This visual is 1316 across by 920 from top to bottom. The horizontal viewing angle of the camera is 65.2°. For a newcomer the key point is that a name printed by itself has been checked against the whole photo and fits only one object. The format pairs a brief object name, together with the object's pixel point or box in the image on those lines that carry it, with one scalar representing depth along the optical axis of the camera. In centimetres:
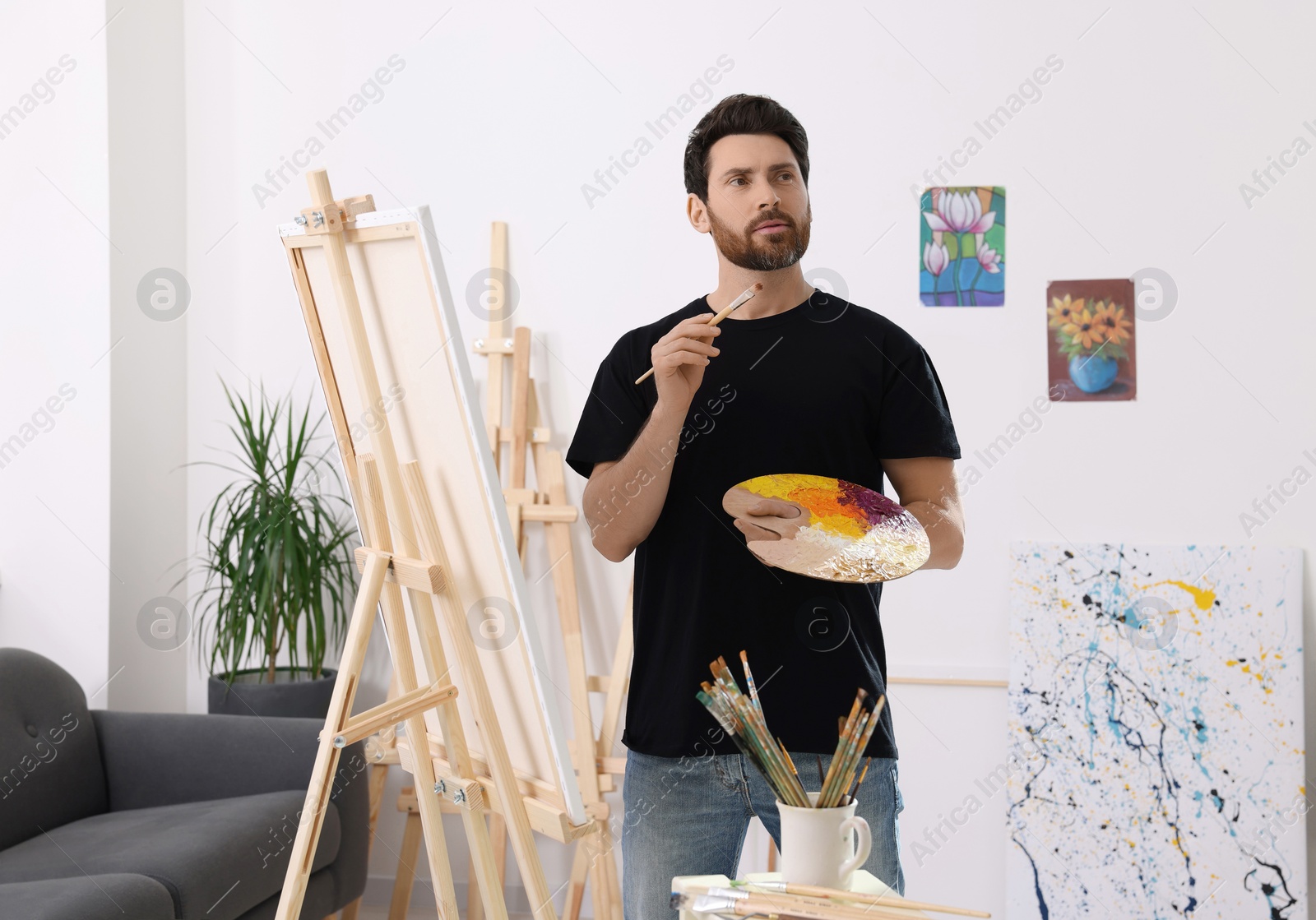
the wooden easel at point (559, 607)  268
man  138
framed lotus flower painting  275
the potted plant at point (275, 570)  274
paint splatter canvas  254
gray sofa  206
